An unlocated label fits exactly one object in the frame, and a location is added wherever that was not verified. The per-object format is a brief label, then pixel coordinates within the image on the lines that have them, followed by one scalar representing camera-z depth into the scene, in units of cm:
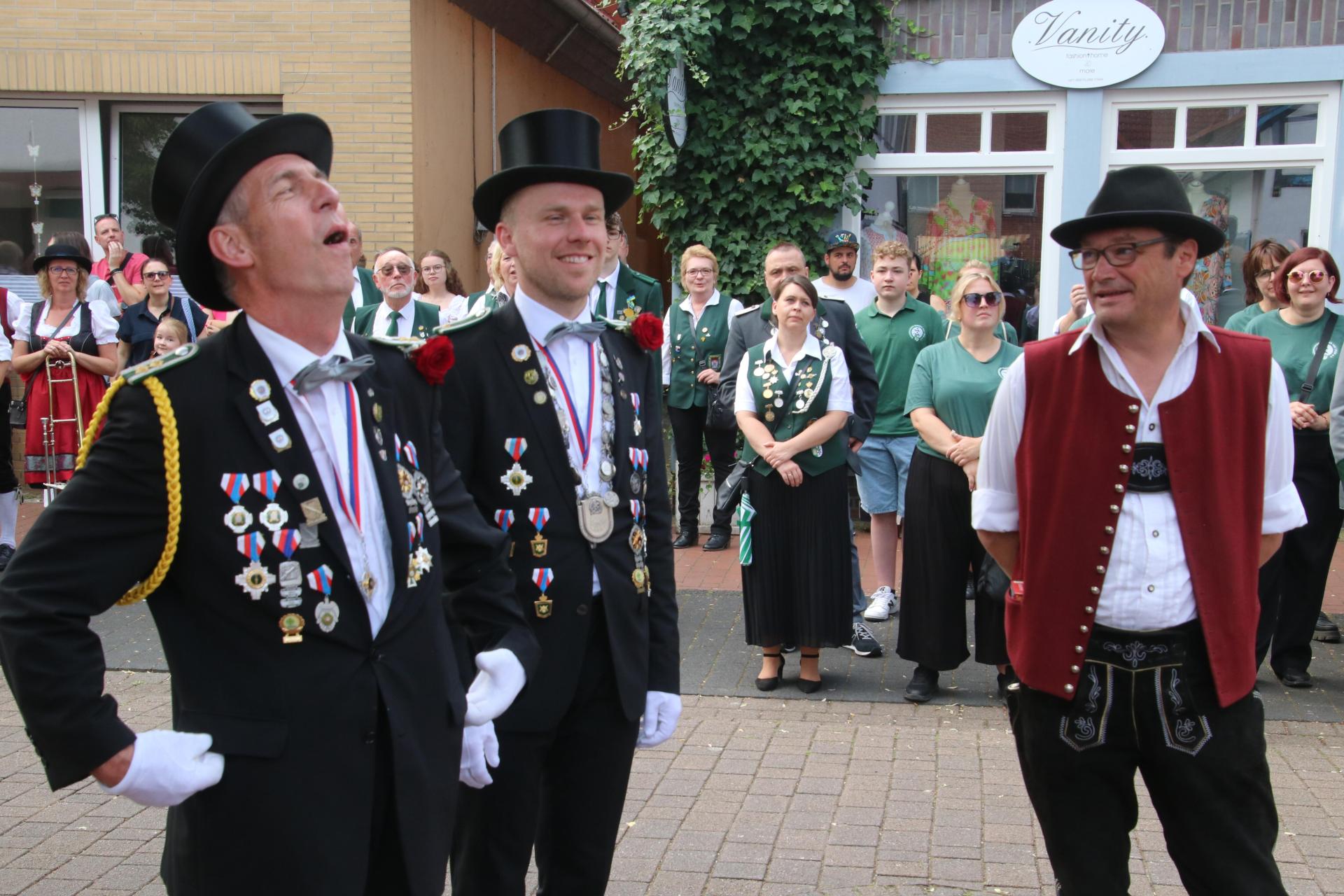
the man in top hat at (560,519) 290
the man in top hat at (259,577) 201
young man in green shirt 759
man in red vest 288
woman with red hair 629
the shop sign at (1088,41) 985
